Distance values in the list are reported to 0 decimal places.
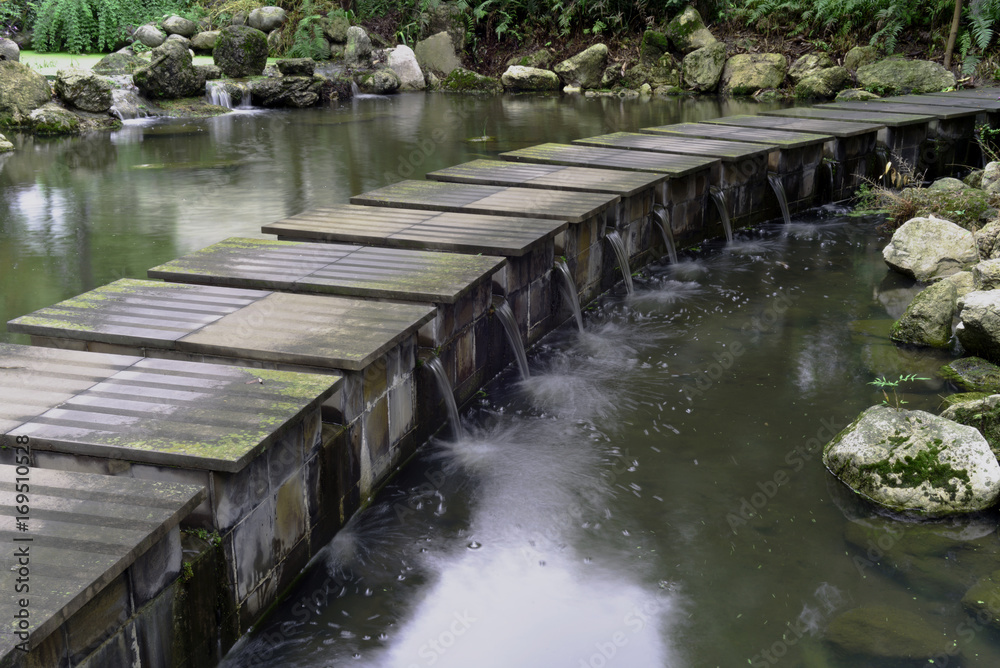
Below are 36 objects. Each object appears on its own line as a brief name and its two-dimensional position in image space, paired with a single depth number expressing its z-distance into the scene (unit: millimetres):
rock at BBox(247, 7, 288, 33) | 27172
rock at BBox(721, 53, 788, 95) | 22641
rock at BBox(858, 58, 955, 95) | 18938
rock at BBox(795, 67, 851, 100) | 21062
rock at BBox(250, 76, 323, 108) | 21938
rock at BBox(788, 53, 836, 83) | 22250
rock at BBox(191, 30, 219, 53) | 24250
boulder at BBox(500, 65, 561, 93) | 25875
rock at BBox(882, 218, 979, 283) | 8039
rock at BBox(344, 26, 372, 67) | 26031
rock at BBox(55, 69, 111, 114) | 18188
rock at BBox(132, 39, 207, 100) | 20125
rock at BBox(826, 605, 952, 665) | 3488
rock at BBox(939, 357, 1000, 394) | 5762
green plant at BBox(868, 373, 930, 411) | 5591
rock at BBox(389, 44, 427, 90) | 26219
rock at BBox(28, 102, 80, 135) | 17531
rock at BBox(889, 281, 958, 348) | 6531
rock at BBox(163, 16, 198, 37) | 24828
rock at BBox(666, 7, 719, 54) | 25000
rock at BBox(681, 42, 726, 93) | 23797
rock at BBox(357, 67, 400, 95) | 25203
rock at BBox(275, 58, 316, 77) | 23188
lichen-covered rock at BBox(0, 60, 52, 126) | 17609
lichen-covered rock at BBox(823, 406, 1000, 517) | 4422
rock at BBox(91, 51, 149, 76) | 20969
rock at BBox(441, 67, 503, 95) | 25906
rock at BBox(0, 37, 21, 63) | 18797
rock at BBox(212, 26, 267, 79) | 22094
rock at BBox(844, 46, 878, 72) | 21406
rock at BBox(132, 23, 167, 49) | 23641
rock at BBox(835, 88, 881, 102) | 17562
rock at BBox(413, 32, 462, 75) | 27406
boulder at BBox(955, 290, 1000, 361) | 5859
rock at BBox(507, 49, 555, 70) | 27125
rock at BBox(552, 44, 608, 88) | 25609
